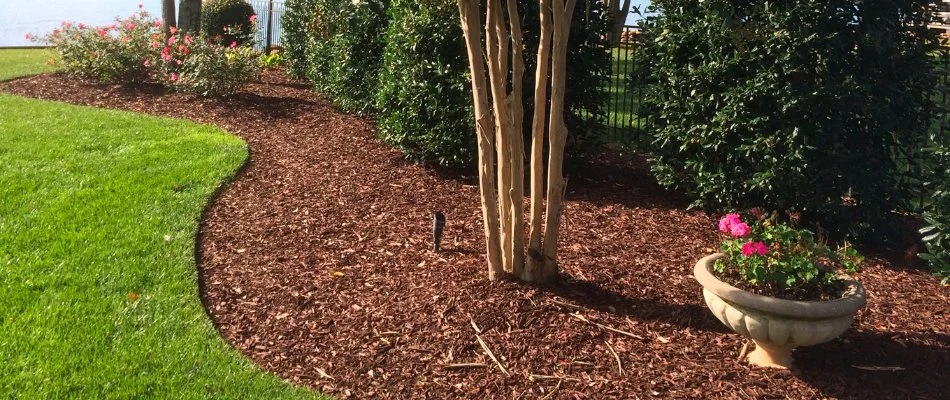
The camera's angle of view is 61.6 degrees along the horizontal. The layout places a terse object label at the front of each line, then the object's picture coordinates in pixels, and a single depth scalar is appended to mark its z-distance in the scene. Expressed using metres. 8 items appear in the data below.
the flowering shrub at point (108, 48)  11.35
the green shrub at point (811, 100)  5.43
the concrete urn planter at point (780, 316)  3.53
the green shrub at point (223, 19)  15.73
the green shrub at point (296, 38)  12.02
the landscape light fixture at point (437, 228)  5.09
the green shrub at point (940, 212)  4.87
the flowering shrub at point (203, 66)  10.20
